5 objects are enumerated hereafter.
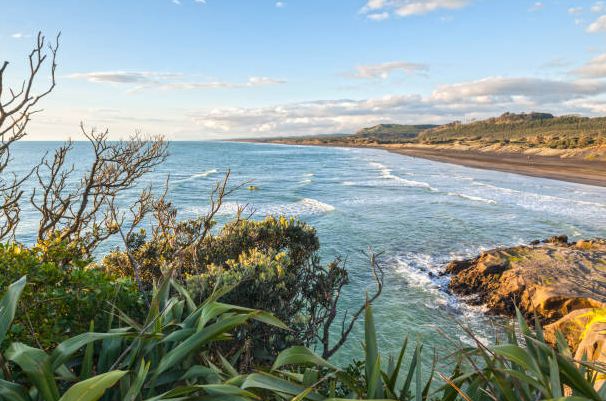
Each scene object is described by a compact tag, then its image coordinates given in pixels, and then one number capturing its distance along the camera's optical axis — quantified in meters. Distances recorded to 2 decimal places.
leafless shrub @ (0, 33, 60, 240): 4.28
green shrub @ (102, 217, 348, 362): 5.29
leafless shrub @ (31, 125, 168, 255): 7.54
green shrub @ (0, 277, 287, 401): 1.78
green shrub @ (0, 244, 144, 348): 3.22
